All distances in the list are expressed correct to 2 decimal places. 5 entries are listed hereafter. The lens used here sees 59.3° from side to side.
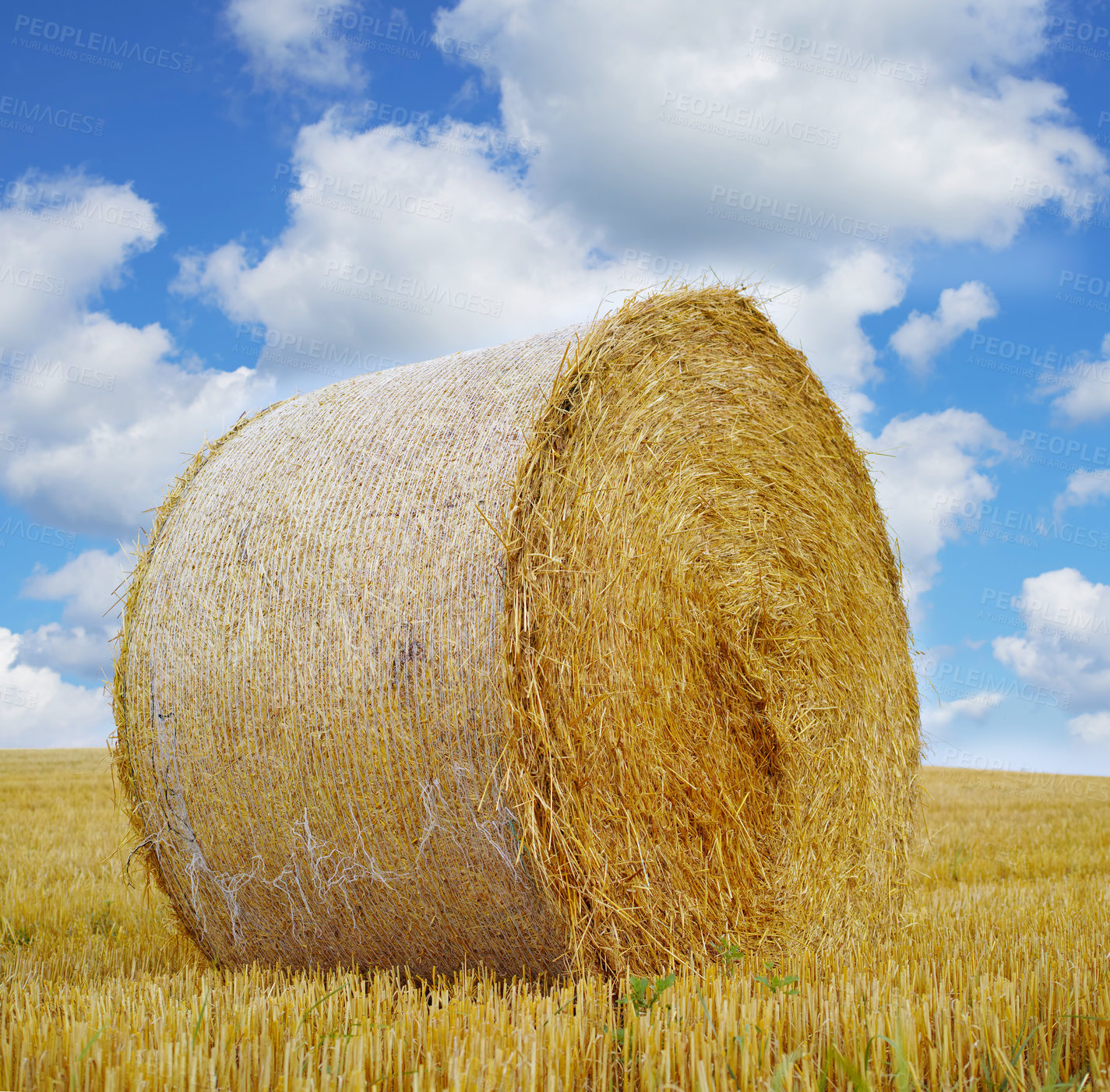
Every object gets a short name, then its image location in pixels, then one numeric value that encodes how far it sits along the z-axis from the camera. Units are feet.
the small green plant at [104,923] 17.90
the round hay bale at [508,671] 11.55
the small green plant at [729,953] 12.89
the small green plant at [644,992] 10.06
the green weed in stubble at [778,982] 10.06
